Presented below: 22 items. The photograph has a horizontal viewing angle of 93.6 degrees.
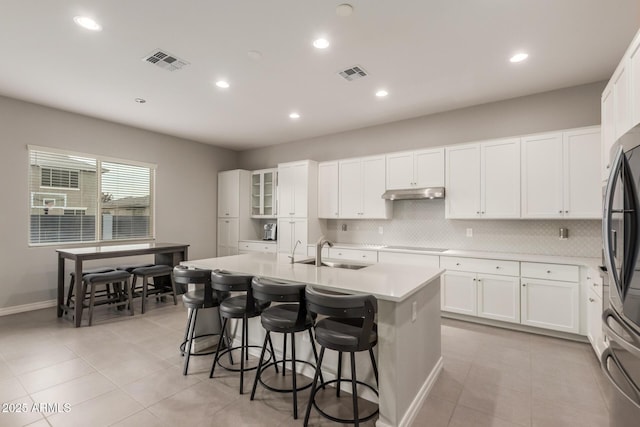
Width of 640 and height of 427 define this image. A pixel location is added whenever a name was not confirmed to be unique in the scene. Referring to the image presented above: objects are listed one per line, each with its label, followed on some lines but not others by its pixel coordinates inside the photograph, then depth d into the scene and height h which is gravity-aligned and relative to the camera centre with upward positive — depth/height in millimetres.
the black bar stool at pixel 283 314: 2064 -737
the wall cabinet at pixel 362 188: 4902 +482
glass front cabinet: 6449 +510
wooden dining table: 3812 -554
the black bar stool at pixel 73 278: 4138 -868
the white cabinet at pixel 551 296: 3283 -897
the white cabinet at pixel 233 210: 6559 +136
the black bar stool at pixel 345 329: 1761 -721
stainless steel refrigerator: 1239 -299
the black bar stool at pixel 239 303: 2381 -714
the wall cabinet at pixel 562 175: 3389 +500
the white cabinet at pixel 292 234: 5582 -346
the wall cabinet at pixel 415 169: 4367 +724
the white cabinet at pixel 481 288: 3619 -902
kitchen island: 1888 -705
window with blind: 4473 +295
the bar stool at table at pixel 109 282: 3881 -876
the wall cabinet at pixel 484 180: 3844 +499
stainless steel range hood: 4270 +341
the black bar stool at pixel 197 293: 2602 -688
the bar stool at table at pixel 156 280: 4400 -1021
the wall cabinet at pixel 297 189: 5574 +520
